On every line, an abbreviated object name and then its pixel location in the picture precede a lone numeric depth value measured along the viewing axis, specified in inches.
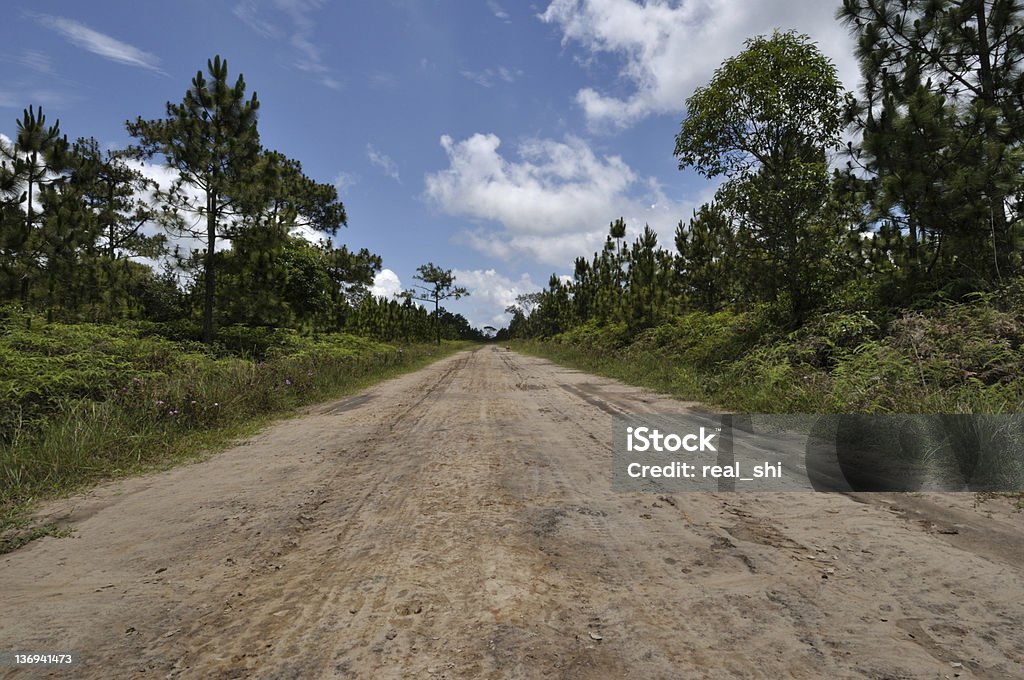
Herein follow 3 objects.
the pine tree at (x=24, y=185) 414.0
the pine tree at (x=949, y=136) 302.7
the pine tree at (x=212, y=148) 511.5
